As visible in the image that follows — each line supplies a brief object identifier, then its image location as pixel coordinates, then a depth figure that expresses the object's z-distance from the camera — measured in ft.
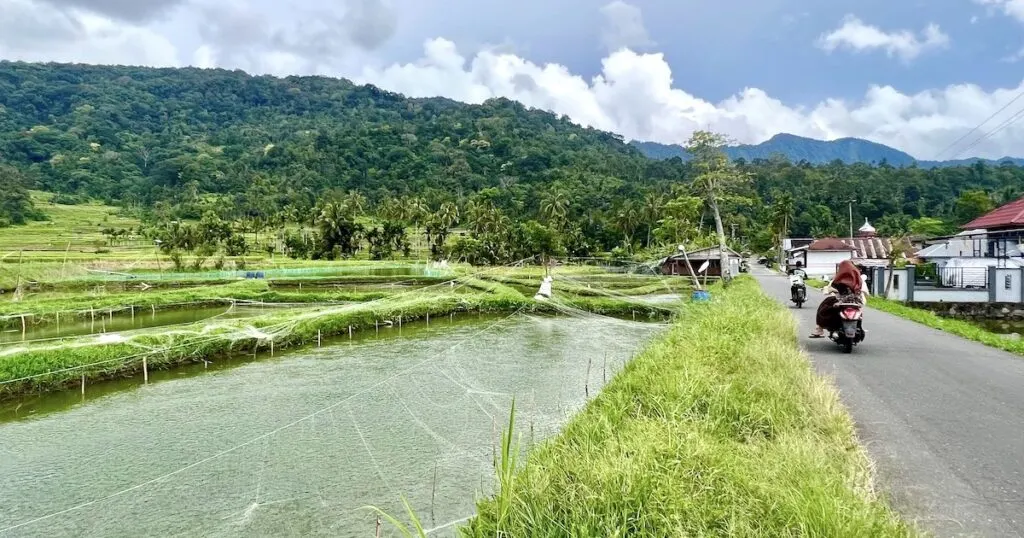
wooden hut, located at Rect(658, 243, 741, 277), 134.82
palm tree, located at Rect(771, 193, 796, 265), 196.34
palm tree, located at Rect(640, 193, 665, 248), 200.34
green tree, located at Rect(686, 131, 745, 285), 93.20
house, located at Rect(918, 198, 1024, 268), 78.23
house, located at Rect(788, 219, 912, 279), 139.74
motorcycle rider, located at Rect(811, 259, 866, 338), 26.86
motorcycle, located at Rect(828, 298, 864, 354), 26.14
